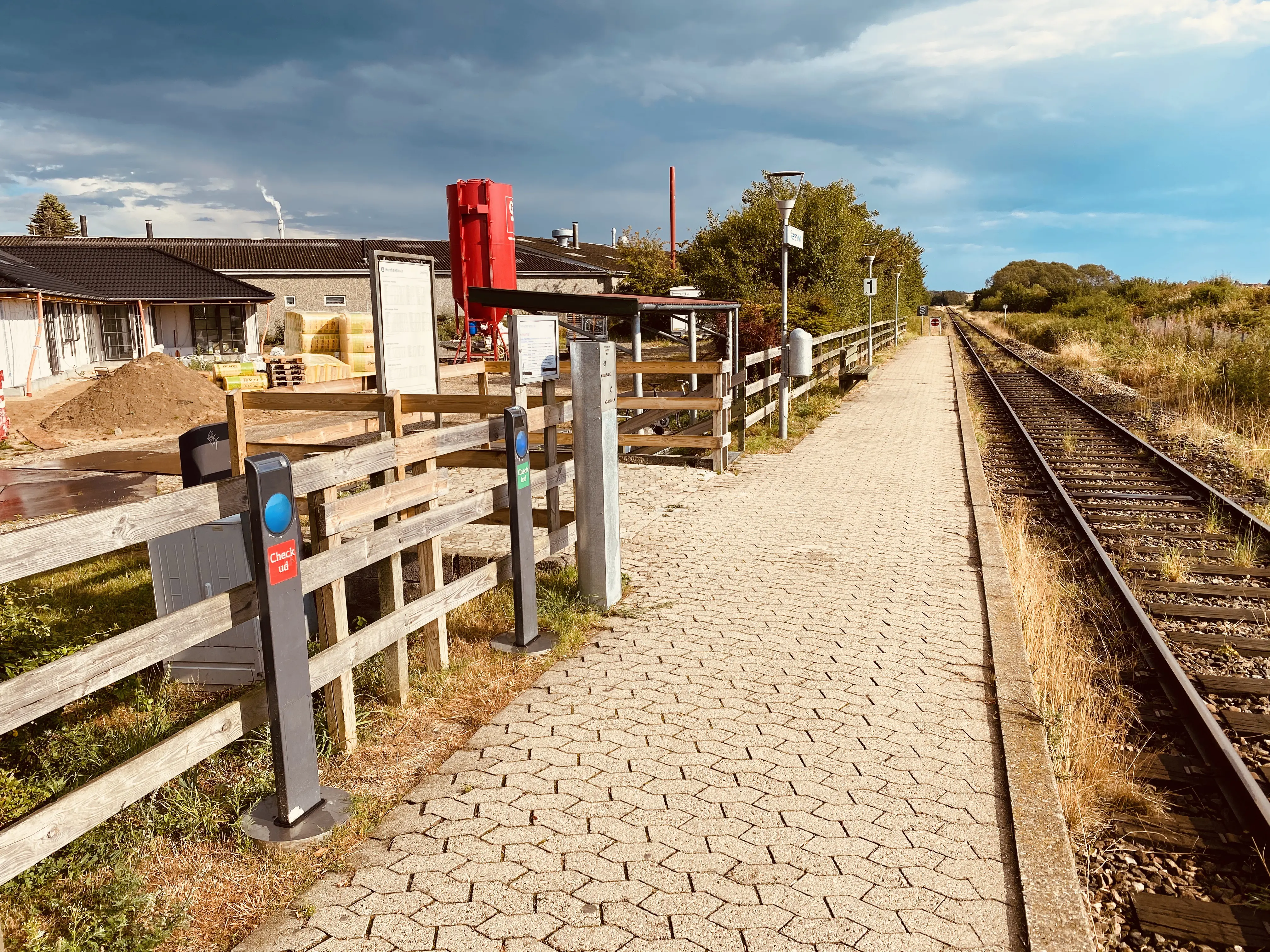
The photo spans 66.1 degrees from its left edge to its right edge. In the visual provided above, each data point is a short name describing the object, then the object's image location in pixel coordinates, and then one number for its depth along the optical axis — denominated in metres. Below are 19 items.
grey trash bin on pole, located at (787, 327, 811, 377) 14.45
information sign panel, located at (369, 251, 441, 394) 6.80
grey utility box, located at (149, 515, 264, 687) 4.81
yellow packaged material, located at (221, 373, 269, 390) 24.66
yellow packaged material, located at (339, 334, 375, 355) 31.30
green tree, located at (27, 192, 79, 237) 84.88
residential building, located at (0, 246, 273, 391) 24.69
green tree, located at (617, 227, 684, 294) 36.47
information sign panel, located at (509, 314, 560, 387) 6.12
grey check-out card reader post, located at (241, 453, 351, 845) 3.31
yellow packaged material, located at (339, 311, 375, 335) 31.33
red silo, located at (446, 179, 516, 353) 22.36
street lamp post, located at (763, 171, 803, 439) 13.44
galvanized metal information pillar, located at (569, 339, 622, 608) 5.85
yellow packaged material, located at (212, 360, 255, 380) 25.45
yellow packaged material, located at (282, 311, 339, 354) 31.50
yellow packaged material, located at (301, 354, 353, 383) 28.47
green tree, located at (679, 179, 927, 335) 32.03
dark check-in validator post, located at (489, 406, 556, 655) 5.20
